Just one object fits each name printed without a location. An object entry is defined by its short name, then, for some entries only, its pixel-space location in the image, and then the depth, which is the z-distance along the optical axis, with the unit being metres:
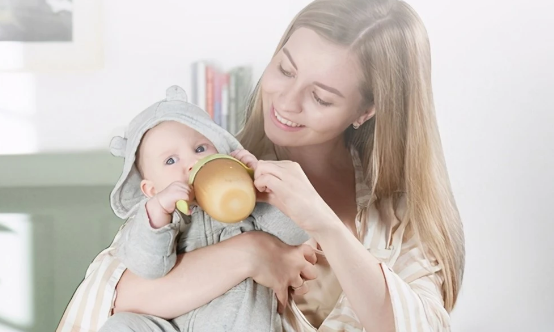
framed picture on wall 1.44
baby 1.20
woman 1.25
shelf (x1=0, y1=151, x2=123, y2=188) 1.45
